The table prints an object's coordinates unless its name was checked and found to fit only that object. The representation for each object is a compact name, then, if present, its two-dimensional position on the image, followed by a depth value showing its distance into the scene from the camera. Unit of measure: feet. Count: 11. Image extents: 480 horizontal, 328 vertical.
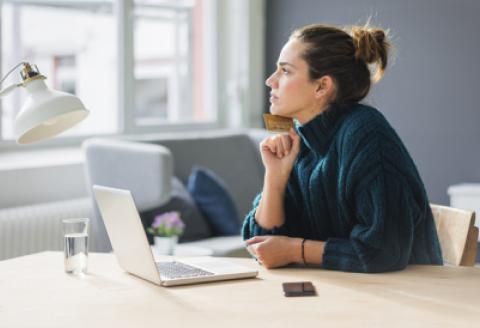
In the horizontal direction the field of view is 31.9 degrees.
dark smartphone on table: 5.76
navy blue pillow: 13.50
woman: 6.62
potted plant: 11.75
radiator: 12.12
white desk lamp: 5.90
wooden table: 5.15
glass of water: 6.59
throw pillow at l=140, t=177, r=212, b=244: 12.81
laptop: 6.12
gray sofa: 12.26
